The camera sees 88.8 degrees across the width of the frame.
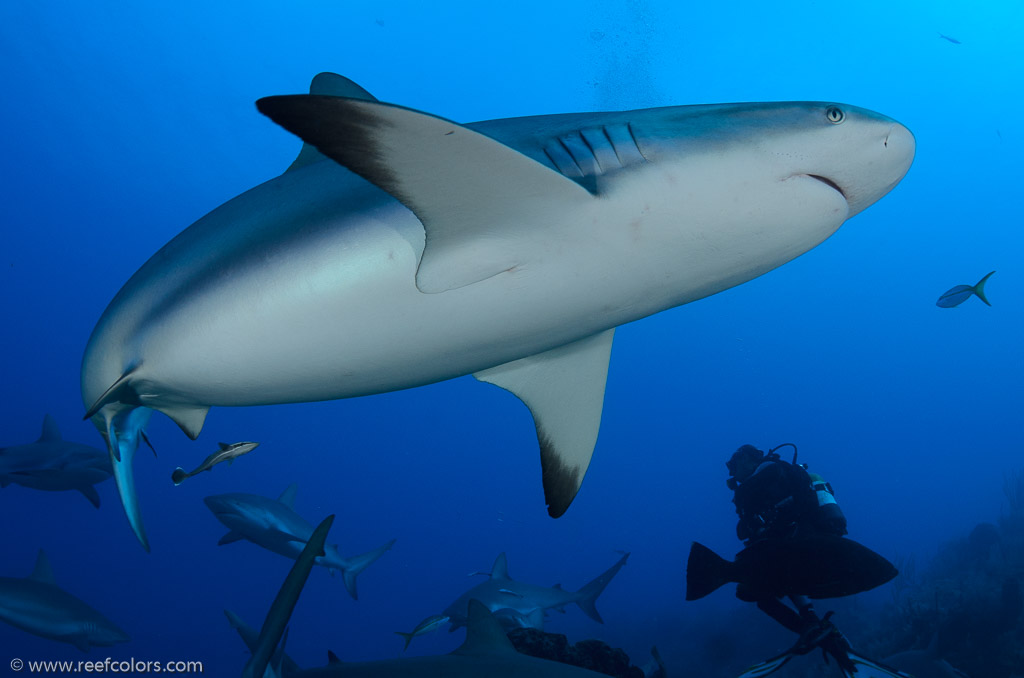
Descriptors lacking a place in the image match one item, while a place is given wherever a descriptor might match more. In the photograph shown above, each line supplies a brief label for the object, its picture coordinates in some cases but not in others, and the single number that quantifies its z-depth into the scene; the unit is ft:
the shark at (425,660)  6.91
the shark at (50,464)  19.83
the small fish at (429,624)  19.21
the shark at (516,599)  22.21
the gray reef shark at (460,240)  4.55
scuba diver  15.55
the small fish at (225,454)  10.31
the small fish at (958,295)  26.58
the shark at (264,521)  18.84
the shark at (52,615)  19.36
